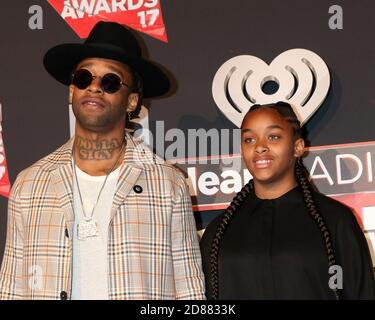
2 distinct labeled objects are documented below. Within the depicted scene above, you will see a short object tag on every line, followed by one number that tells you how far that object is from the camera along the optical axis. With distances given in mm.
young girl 2719
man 2674
